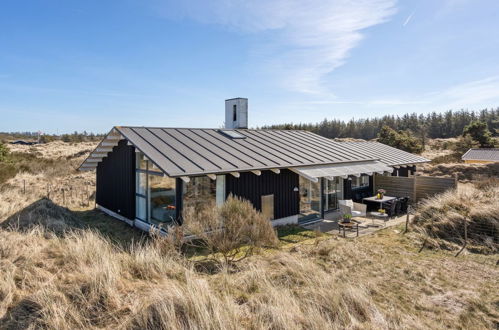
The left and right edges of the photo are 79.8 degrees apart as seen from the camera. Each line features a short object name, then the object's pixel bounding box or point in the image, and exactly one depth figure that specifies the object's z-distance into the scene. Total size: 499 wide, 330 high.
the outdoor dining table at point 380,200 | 13.50
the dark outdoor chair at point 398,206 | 14.02
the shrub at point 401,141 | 36.41
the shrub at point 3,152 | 21.36
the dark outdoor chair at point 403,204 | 14.38
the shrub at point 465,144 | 39.34
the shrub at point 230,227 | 6.82
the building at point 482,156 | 31.02
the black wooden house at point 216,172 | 9.84
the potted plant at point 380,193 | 14.06
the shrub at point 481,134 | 41.12
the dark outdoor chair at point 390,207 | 13.46
